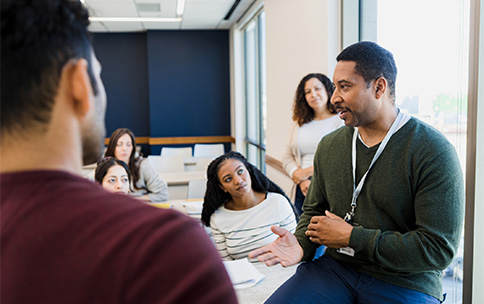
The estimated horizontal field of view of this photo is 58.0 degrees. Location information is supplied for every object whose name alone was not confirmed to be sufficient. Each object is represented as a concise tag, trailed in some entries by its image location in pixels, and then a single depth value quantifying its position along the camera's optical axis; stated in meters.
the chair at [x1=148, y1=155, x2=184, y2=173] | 5.97
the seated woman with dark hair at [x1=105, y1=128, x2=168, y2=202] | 4.30
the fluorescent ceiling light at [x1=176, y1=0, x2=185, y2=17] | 6.71
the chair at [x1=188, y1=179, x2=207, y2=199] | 4.71
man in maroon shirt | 0.53
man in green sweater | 1.52
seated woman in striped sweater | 2.76
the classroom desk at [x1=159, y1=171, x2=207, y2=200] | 5.02
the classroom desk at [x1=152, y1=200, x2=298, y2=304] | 1.87
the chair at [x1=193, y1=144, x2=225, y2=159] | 8.26
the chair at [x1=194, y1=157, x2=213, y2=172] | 6.08
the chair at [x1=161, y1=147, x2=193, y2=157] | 7.03
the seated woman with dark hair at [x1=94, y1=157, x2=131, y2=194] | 3.53
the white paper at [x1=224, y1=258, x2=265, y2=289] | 1.99
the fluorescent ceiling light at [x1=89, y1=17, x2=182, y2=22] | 7.92
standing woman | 3.20
